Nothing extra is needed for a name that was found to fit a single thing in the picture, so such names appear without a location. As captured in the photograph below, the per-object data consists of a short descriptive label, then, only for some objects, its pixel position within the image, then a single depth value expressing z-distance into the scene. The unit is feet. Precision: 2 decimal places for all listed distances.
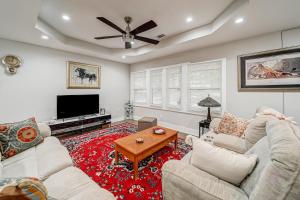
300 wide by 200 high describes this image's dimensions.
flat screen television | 12.13
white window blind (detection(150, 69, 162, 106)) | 15.87
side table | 10.60
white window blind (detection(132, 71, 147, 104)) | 17.72
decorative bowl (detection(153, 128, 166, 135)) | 8.68
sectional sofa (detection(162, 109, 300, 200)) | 2.25
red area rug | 5.74
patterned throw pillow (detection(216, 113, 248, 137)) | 7.43
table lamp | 10.08
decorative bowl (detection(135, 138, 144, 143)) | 7.35
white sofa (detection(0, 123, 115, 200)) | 3.59
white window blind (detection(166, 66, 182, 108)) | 14.01
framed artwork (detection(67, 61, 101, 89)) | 13.44
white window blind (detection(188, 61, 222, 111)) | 11.42
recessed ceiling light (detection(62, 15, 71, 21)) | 8.34
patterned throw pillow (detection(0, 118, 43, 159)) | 5.41
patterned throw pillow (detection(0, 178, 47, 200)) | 1.71
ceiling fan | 7.14
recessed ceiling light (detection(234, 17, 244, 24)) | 7.31
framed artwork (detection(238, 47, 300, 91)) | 8.32
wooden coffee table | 6.42
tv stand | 11.36
